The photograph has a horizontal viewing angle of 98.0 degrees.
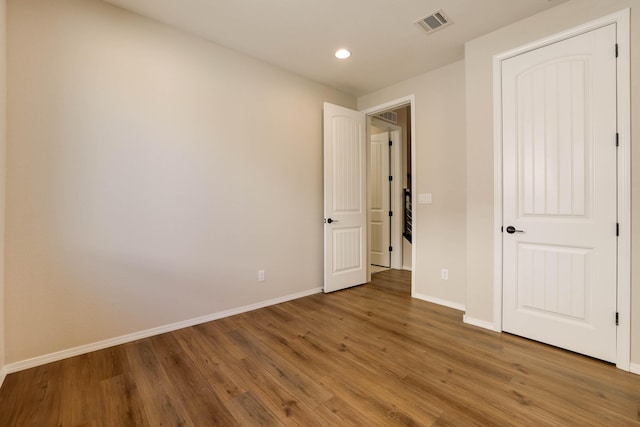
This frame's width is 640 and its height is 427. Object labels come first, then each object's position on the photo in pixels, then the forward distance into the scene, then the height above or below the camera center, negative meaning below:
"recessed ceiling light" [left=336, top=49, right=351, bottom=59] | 2.88 +1.65
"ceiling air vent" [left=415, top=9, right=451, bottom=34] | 2.32 +1.62
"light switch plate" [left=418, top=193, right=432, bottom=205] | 3.33 +0.13
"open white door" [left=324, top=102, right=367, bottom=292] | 3.57 +0.15
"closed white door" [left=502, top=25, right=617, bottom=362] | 2.00 +0.11
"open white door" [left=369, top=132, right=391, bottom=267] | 5.09 +0.16
